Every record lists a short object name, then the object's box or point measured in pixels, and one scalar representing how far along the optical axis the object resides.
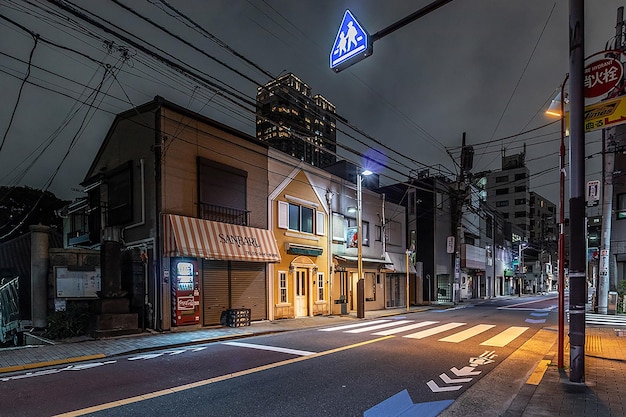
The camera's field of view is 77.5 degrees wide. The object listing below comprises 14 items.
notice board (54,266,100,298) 13.45
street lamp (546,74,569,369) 7.85
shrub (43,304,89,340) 12.15
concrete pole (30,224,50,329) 13.55
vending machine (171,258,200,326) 14.07
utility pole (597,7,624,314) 20.12
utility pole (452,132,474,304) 29.69
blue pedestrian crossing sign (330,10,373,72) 7.05
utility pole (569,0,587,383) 6.70
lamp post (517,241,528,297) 55.90
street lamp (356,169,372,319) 20.22
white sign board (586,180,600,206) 20.66
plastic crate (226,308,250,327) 15.45
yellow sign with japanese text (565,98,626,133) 6.79
